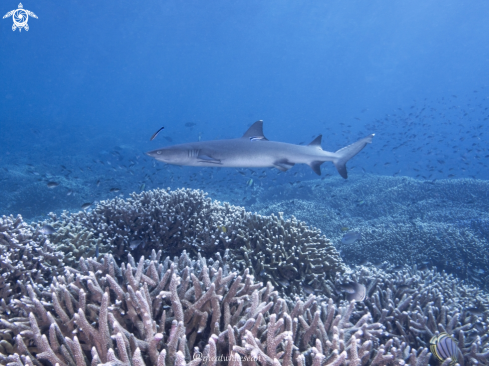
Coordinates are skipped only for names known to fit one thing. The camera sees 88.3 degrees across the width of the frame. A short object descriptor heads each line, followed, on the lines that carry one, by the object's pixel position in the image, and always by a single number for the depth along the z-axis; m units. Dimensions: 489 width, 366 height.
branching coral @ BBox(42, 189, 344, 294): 4.55
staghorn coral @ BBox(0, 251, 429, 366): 1.95
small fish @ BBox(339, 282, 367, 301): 3.83
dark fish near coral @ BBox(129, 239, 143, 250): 4.65
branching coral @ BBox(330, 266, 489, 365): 3.40
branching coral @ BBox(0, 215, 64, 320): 3.05
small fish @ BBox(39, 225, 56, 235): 4.30
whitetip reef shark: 5.30
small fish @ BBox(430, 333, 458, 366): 2.81
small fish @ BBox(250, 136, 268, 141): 6.16
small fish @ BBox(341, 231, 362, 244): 6.28
